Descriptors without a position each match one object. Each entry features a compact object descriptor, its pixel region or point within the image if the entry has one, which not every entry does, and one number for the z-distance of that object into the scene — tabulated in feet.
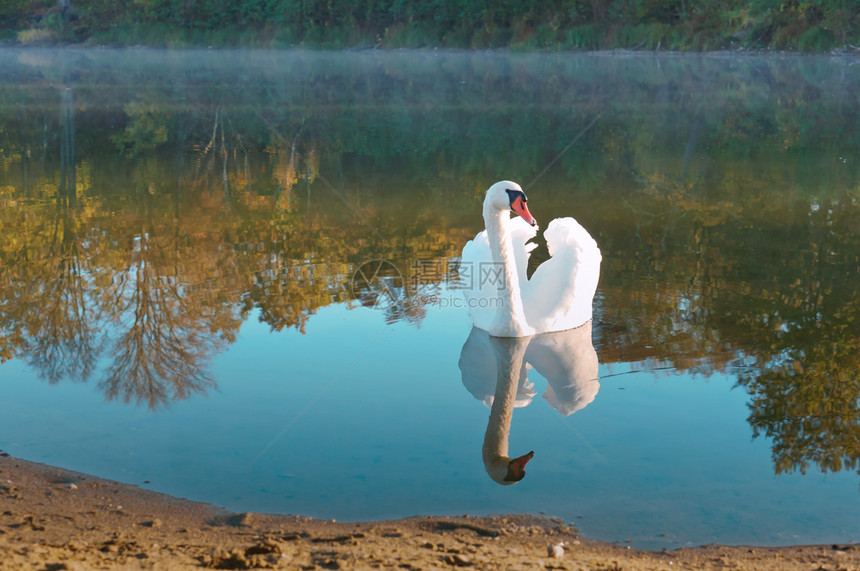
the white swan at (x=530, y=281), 22.65
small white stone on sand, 12.83
